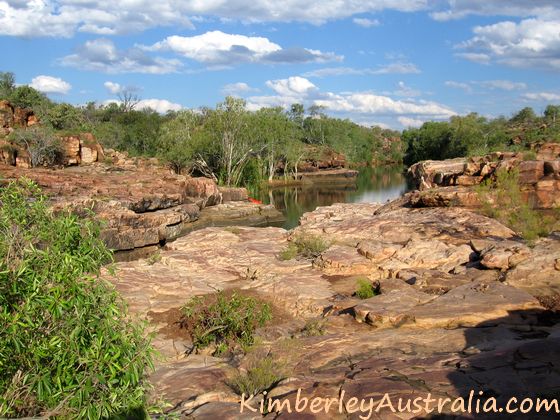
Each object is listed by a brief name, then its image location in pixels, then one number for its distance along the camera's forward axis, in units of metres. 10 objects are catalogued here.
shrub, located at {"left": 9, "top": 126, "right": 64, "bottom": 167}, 36.69
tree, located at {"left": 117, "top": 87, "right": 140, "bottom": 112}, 76.06
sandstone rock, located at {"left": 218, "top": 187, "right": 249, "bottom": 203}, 36.22
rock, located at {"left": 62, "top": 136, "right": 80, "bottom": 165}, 39.81
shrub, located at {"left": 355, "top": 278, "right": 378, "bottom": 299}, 11.20
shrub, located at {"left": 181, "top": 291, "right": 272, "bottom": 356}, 9.35
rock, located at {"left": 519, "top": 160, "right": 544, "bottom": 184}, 18.81
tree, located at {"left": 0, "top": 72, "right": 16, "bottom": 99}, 52.89
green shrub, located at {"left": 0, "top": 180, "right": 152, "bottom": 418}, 3.52
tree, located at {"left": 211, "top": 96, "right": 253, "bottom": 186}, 42.94
